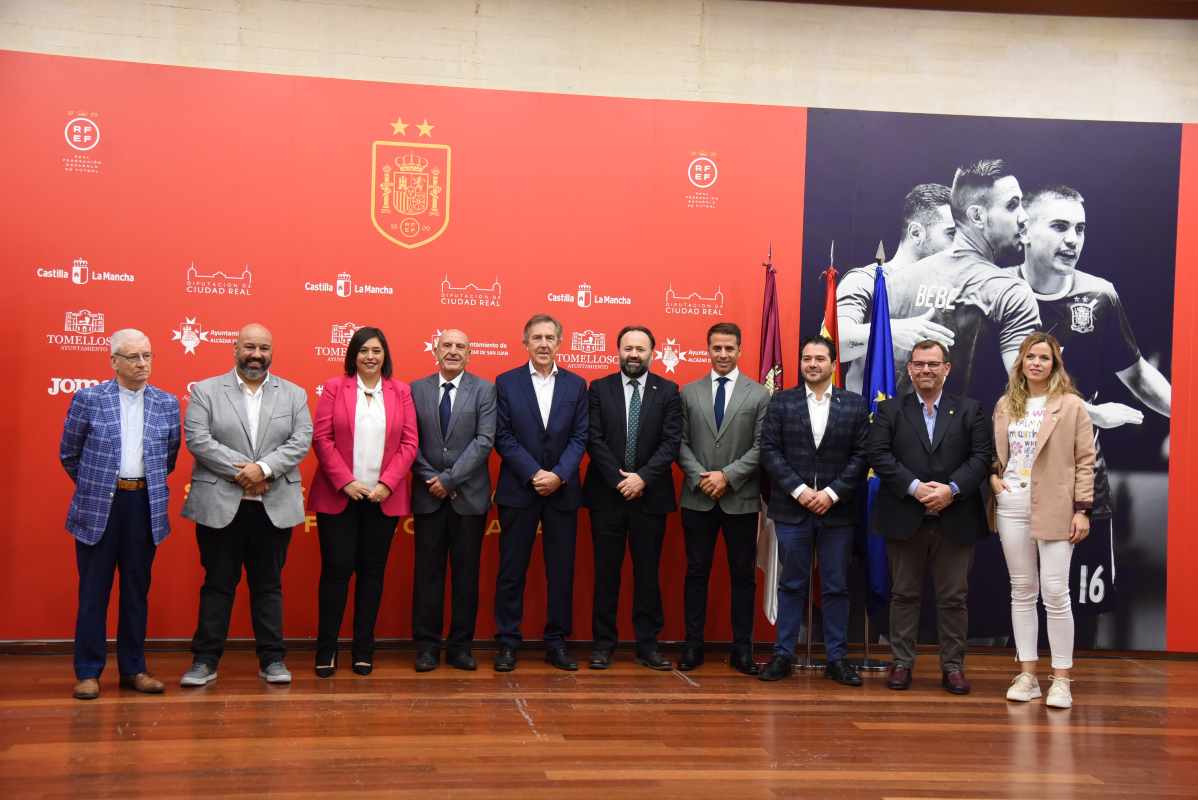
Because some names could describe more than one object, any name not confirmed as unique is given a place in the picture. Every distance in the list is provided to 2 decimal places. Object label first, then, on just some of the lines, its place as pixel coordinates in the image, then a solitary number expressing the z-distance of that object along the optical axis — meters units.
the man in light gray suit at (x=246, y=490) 4.66
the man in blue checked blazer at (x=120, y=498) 4.41
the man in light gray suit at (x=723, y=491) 5.30
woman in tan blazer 4.77
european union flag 5.48
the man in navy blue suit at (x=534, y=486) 5.25
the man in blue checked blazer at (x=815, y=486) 5.14
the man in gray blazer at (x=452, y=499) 5.15
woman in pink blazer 4.97
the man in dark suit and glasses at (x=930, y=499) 5.02
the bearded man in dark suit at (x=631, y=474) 5.31
